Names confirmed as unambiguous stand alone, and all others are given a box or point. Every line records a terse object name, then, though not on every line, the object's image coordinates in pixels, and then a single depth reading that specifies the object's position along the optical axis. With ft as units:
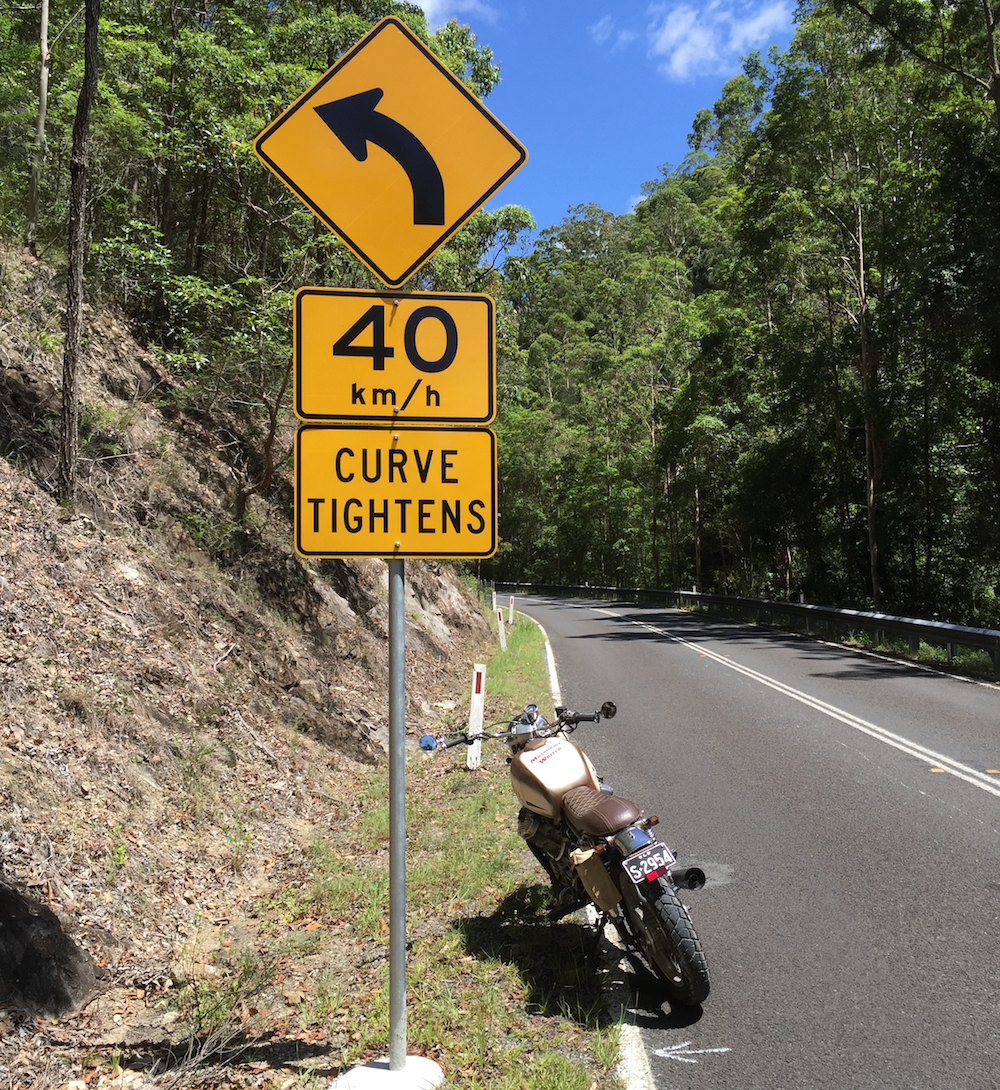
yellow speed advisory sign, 10.96
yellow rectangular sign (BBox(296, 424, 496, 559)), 10.91
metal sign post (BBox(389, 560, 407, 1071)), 10.78
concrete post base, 10.75
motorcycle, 13.16
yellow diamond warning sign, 11.32
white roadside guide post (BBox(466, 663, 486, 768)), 28.43
